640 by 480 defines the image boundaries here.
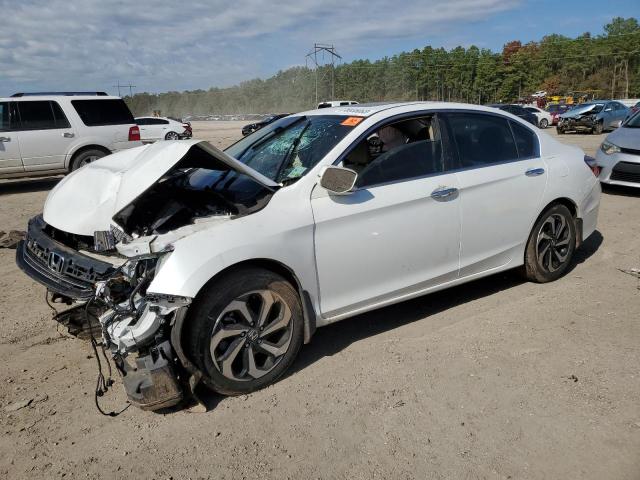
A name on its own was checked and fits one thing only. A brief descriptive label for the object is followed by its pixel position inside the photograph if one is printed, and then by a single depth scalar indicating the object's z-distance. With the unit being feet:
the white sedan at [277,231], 9.96
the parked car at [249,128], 95.71
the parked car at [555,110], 106.82
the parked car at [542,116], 103.66
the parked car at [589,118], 81.25
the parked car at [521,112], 88.16
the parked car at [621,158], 29.71
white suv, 36.32
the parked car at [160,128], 81.92
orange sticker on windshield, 12.79
